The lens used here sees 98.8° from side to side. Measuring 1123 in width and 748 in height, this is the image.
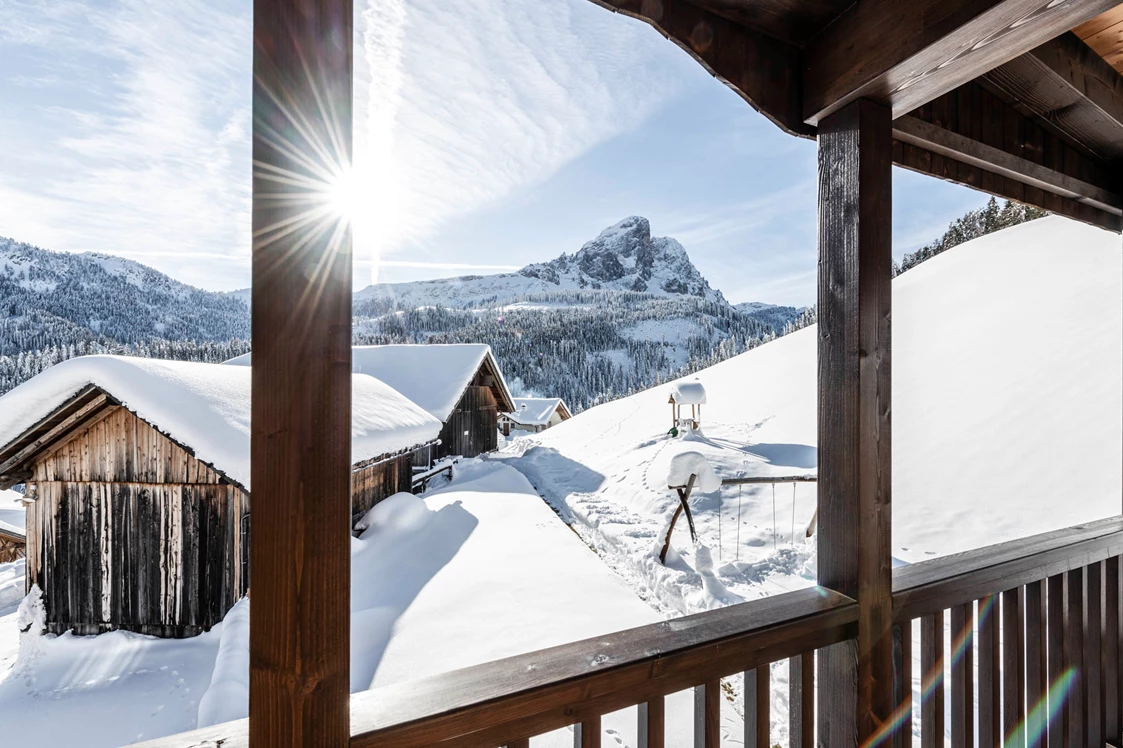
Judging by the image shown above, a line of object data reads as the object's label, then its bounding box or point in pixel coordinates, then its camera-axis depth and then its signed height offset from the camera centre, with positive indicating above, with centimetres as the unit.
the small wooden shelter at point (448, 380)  1040 -2
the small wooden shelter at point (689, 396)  1253 -44
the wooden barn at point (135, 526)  411 -127
